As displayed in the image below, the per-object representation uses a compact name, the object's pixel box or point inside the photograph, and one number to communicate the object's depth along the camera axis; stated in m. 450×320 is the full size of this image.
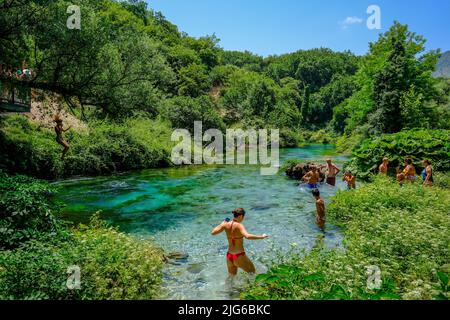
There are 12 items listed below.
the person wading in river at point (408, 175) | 18.31
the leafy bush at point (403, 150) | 21.94
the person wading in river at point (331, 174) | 21.79
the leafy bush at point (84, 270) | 6.59
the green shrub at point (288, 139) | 65.00
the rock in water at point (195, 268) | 10.22
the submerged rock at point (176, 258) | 10.90
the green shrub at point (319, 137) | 83.62
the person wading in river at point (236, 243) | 8.56
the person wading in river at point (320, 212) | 13.84
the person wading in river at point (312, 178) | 21.59
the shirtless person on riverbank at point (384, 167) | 20.62
